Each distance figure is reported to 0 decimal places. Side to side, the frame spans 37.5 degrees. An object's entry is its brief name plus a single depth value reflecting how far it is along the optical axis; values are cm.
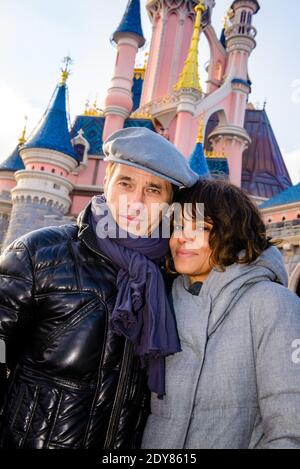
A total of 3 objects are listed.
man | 150
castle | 1541
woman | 134
